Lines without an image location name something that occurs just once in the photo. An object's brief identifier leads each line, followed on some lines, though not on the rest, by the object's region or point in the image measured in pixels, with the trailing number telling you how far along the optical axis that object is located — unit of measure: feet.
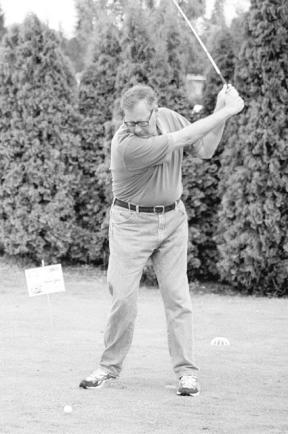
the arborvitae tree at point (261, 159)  32.27
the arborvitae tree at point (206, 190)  35.91
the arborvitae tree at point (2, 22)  130.62
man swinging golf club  17.43
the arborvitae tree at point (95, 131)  38.83
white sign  24.45
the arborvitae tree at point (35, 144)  38.04
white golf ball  15.99
